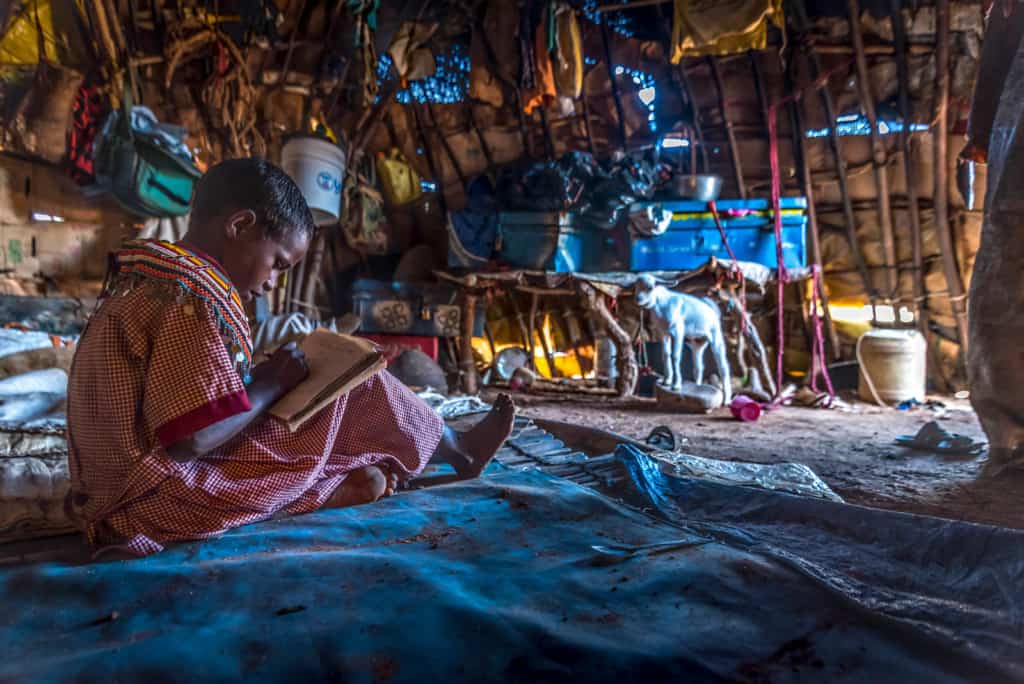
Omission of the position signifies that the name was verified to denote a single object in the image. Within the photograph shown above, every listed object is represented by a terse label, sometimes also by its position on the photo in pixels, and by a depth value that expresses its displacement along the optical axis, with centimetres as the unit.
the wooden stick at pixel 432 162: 784
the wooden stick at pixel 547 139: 749
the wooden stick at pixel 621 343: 584
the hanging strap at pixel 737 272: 571
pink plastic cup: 466
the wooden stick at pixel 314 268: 740
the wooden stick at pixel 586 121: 740
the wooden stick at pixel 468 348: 632
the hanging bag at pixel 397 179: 785
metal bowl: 664
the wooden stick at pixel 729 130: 696
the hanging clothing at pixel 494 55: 639
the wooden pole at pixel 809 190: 704
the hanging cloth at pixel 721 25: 533
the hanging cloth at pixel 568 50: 591
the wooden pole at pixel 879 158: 614
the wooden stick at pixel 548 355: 860
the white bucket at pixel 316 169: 503
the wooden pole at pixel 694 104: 704
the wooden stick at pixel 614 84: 687
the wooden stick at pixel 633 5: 611
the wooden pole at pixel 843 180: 665
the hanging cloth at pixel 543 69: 602
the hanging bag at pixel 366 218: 738
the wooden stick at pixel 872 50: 621
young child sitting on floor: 109
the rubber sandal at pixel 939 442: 322
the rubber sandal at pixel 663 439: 280
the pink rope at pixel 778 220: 585
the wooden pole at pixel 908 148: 605
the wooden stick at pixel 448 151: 771
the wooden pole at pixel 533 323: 791
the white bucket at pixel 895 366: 568
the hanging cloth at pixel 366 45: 532
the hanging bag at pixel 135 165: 420
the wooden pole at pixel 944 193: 618
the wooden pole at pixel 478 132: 763
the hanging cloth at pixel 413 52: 612
